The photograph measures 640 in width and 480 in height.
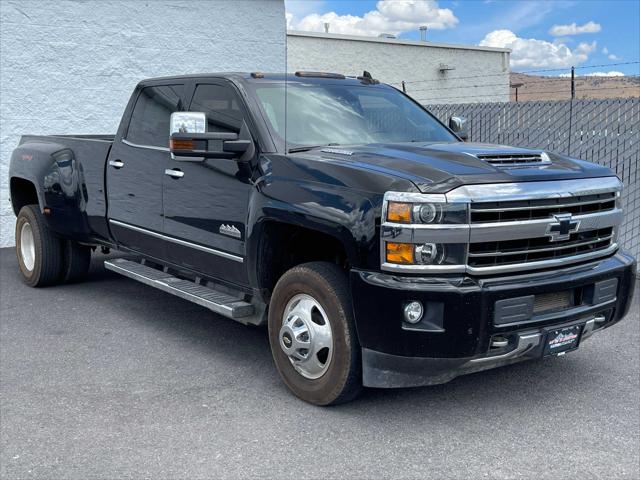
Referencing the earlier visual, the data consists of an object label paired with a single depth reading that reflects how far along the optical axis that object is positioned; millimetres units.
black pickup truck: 3961
